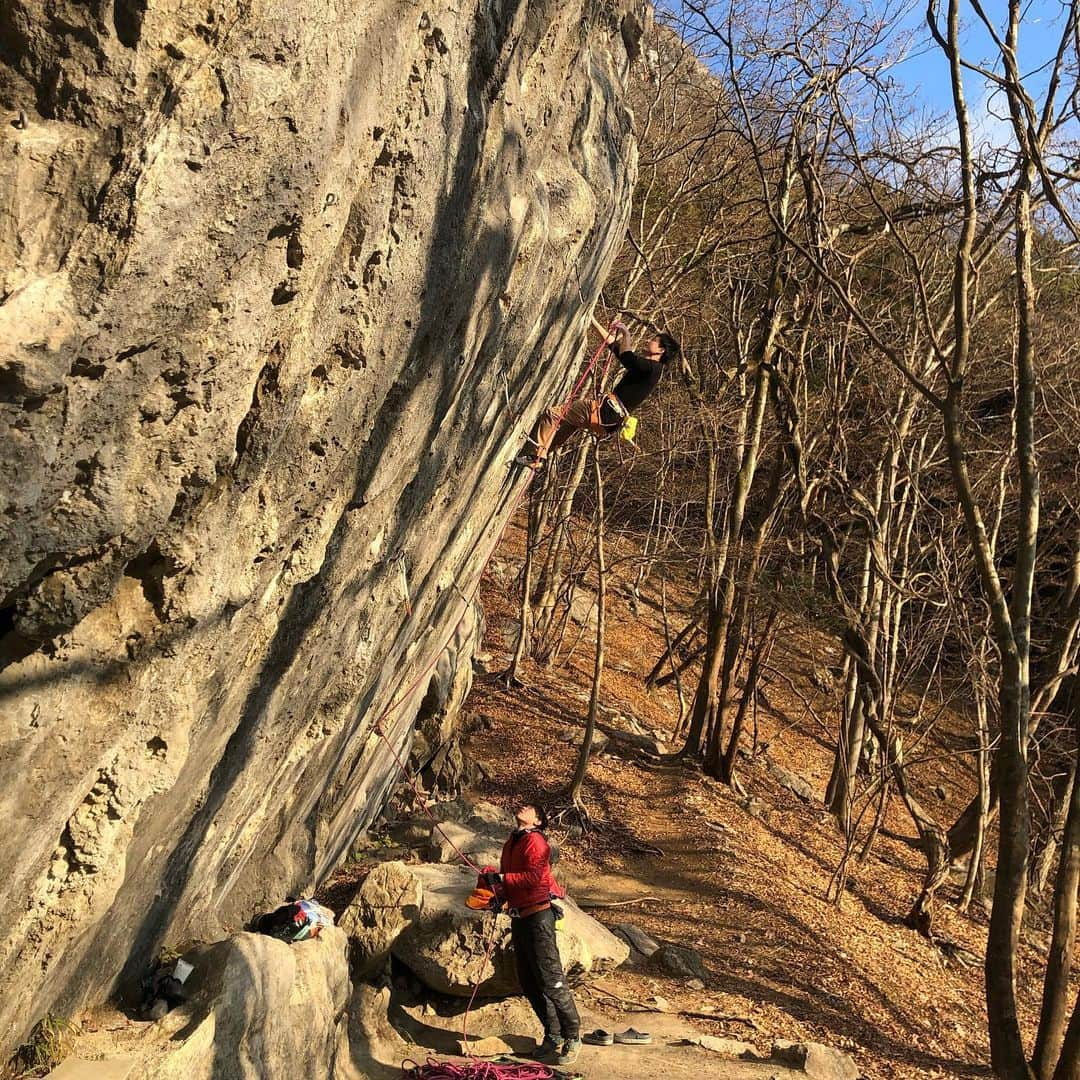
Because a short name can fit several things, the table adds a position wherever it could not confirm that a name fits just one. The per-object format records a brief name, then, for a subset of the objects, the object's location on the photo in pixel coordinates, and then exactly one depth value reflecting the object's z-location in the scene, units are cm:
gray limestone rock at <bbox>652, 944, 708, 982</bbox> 867
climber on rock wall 816
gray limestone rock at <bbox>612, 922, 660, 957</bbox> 892
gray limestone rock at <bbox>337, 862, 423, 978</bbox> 692
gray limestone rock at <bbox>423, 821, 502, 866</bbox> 891
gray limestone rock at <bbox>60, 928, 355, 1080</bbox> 389
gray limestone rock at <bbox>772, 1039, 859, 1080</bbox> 667
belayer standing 639
